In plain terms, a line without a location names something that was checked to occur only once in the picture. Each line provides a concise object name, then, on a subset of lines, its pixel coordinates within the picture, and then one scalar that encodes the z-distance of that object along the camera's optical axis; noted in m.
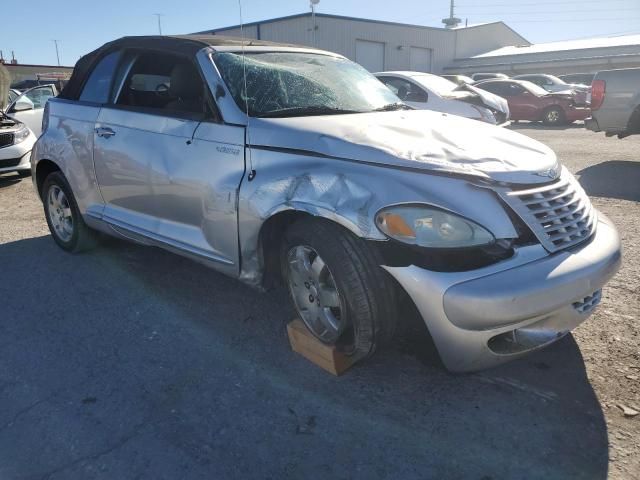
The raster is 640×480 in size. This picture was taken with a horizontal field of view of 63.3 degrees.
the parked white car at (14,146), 7.94
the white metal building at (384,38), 29.92
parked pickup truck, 8.34
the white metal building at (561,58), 32.25
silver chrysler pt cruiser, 2.23
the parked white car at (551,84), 17.40
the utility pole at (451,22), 49.20
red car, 15.05
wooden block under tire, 2.64
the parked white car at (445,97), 9.05
